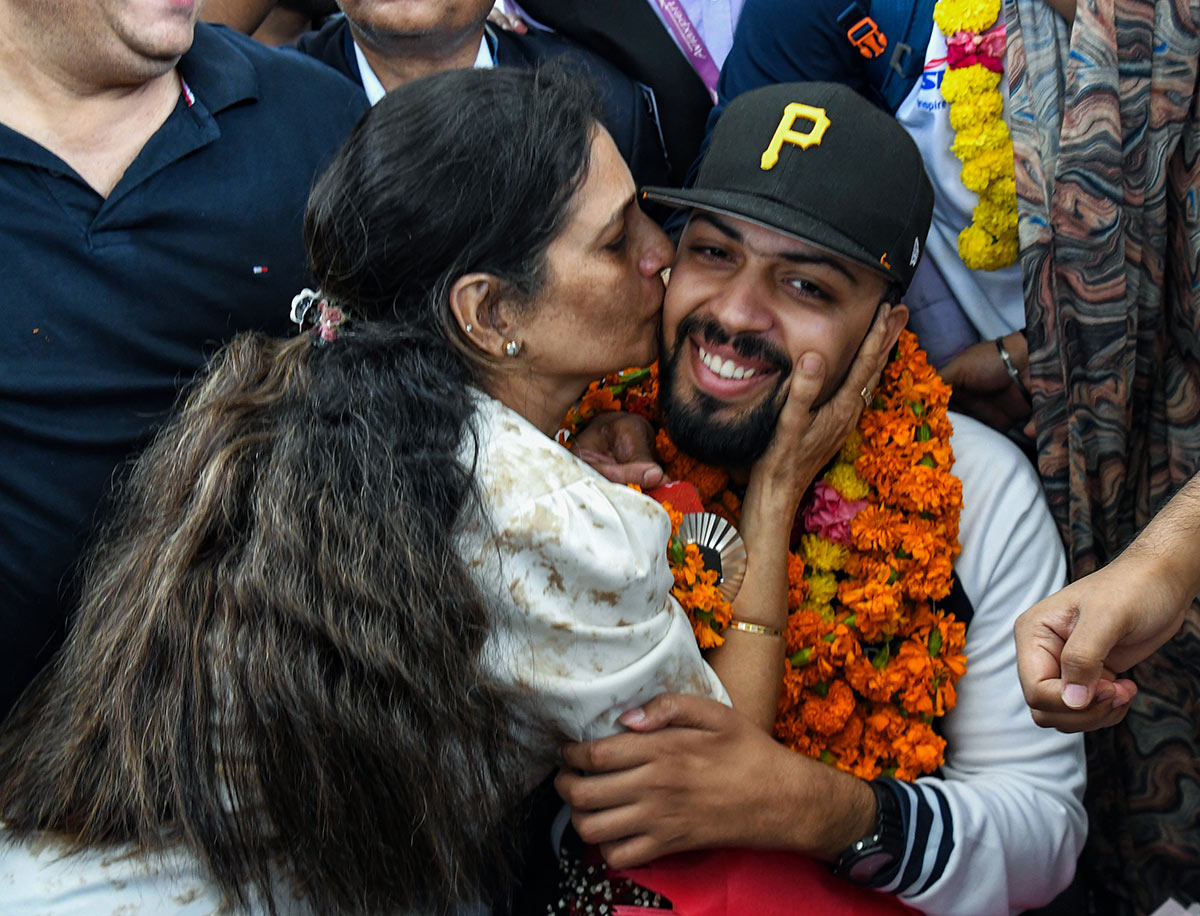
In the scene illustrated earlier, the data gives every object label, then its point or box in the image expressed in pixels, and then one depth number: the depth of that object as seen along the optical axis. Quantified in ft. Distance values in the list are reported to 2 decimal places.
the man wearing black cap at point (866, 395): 7.13
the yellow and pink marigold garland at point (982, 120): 8.70
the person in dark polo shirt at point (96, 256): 7.10
